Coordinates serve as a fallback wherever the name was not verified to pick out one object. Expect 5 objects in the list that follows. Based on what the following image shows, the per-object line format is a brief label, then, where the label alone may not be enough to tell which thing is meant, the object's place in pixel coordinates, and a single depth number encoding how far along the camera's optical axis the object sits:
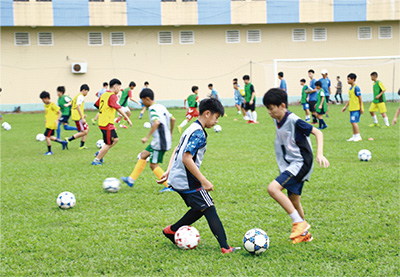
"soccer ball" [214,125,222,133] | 15.35
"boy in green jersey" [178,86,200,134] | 17.19
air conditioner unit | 28.21
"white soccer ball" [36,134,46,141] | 14.54
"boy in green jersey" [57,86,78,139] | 13.36
